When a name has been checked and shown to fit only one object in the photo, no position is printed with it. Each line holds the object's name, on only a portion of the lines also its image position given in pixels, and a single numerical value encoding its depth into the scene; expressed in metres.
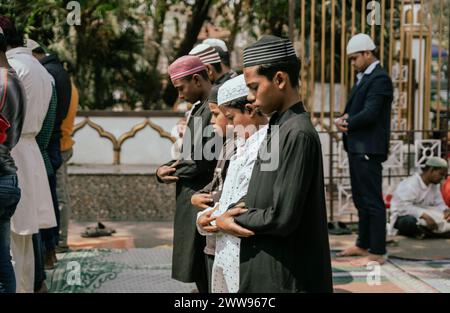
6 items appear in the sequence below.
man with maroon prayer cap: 4.07
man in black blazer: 5.70
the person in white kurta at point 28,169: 4.44
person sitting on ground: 6.93
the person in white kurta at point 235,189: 2.75
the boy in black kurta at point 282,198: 2.50
